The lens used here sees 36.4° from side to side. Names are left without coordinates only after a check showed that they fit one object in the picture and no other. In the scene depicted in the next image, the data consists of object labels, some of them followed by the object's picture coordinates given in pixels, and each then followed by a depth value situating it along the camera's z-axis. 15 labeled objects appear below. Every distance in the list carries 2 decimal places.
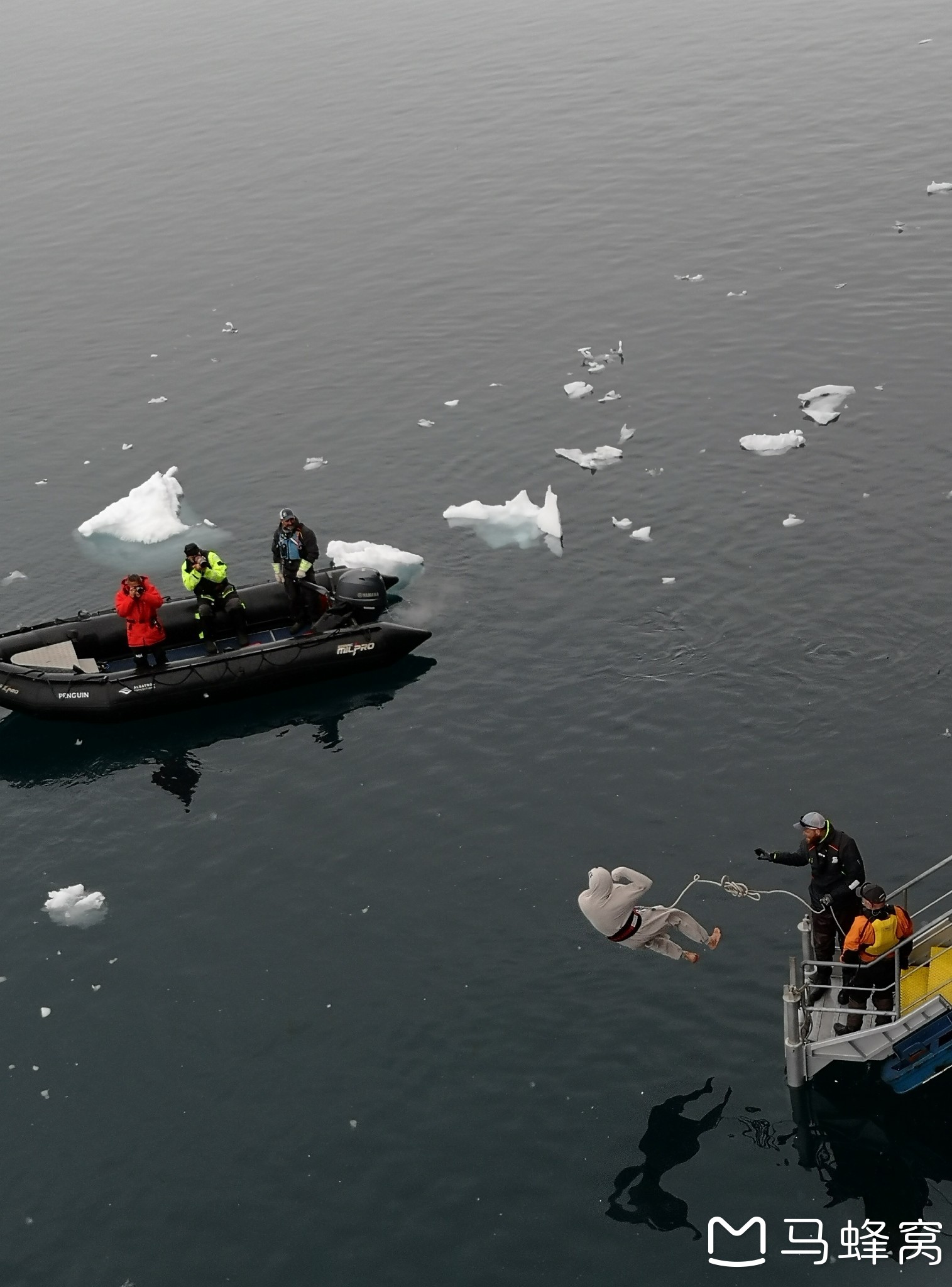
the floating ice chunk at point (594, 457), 31.64
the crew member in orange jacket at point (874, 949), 16.00
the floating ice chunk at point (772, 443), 31.03
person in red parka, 24.62
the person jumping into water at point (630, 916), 16.62
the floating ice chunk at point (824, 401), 32.12
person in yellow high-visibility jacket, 25.38
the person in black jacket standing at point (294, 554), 25.77
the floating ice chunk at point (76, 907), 20.80
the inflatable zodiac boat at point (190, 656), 25.17
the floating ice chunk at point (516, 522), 28.91
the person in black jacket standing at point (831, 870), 16.64
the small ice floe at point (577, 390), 35.12
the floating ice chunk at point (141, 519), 30.91
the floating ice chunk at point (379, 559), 28.09
